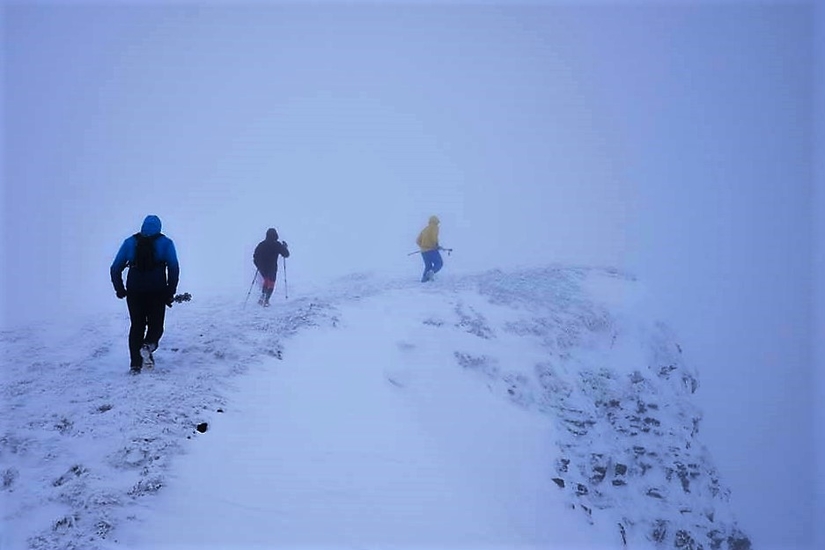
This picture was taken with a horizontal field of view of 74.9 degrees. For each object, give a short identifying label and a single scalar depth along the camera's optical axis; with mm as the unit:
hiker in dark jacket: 17375
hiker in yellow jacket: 20703
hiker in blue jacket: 10430
